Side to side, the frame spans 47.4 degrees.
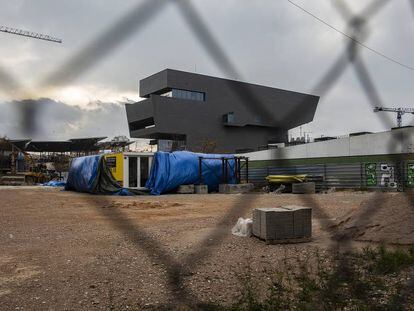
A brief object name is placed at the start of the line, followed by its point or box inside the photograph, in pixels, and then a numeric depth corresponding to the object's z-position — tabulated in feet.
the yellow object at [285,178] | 84.58
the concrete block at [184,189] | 80.33
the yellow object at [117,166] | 78.47
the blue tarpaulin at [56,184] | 118.22
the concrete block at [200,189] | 80.92
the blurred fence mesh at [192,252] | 13.94
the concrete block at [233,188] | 80.59
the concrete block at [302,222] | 23.35
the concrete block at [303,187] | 81.30
